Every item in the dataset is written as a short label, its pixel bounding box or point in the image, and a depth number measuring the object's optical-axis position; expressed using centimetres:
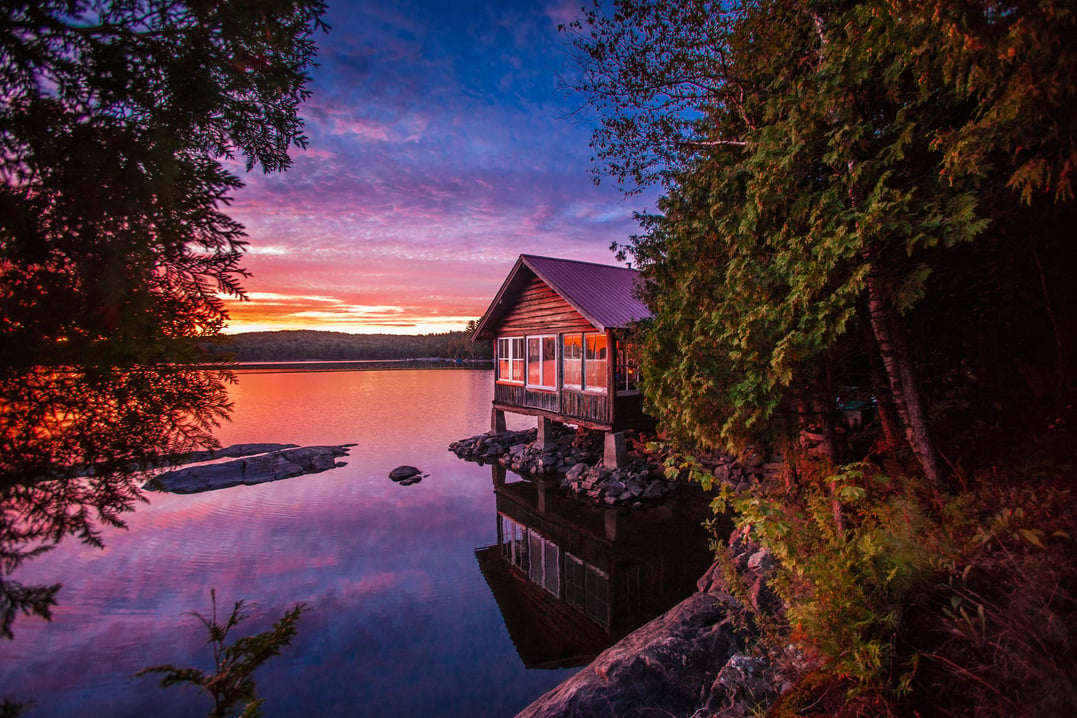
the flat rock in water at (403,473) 1531
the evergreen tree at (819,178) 282
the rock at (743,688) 315
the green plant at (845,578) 243
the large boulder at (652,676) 410
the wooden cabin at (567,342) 1289
